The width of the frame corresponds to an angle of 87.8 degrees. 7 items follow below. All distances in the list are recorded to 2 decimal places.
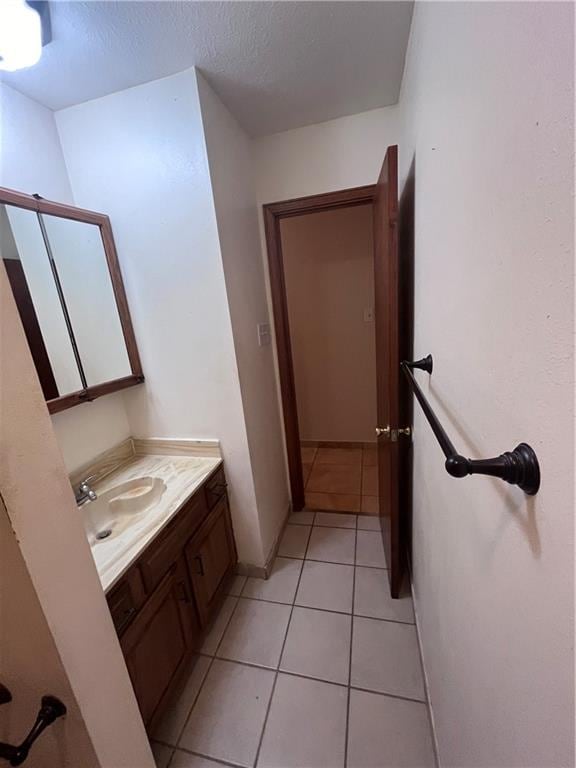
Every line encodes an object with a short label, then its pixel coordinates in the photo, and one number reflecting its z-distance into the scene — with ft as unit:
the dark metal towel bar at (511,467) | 1.24
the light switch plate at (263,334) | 5.88
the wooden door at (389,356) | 3.85
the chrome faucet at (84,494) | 4.15
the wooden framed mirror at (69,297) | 3.84
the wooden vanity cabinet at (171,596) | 3.31
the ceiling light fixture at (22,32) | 2.98
